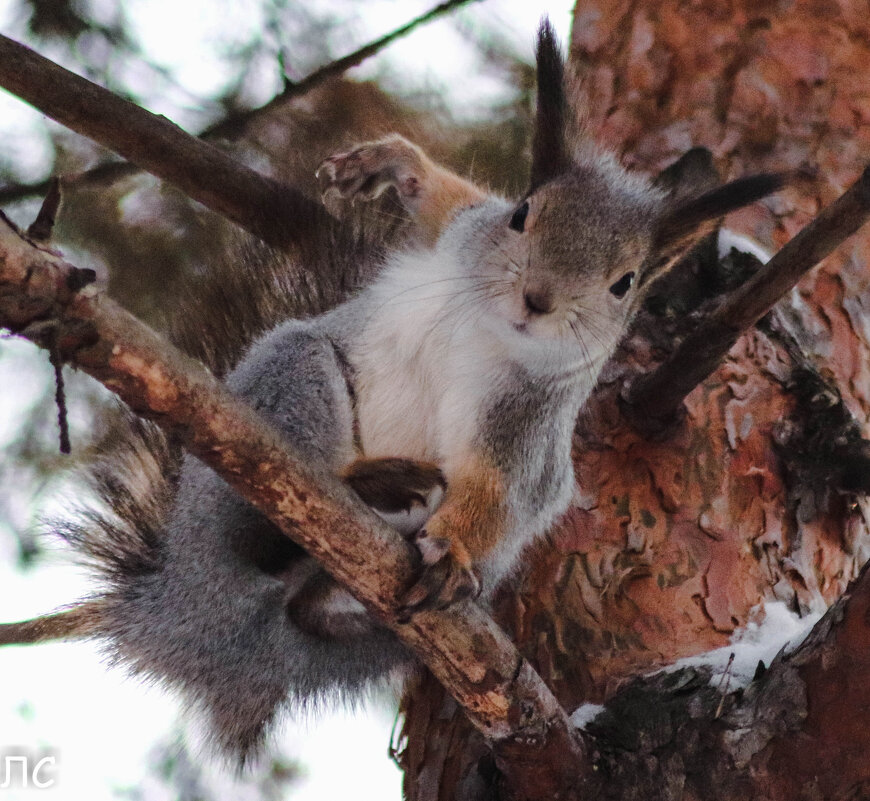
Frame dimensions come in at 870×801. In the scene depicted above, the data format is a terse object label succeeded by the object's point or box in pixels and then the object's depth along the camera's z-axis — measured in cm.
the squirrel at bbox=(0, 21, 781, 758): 399
